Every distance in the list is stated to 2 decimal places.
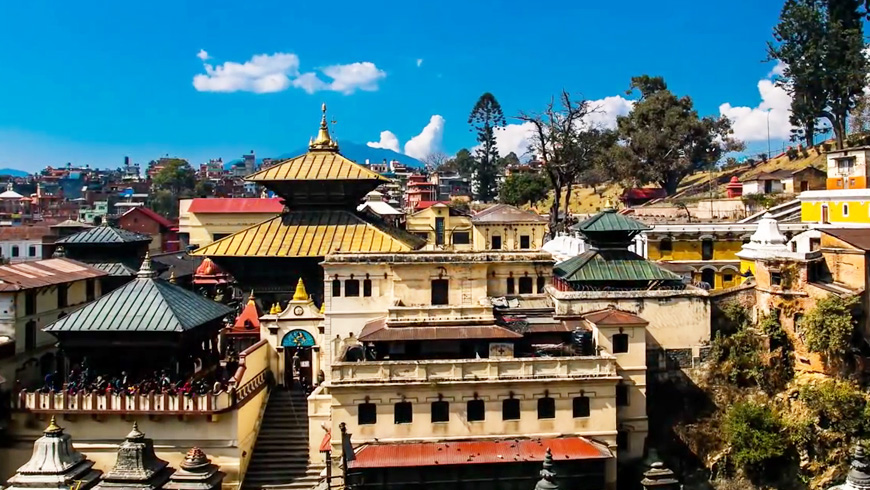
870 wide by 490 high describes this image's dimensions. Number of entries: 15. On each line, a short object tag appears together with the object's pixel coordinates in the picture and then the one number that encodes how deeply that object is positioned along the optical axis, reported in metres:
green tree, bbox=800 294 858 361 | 32.25
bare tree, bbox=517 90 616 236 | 61.38
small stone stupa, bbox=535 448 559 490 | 13.89
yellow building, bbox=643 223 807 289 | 47.78
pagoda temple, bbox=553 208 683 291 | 35.59
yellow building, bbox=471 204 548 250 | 62.56
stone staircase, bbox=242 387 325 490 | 29.34
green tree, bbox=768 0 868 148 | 69.62
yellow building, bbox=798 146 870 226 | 45.47
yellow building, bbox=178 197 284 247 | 87.51
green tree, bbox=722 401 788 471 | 30.53
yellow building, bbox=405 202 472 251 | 77.19
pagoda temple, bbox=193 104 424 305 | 40.16
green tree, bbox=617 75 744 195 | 76.19
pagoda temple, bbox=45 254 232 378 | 29.92
